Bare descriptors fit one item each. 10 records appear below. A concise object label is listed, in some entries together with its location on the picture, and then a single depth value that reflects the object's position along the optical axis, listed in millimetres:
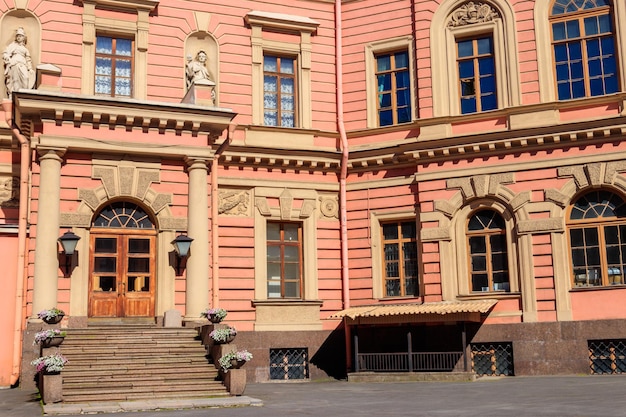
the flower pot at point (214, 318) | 17578
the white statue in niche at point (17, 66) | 20891
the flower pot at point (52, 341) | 15492
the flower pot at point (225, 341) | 16766
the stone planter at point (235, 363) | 16188
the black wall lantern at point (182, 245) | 19266
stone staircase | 15586
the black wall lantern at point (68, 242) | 18234
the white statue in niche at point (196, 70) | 22422
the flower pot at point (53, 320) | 16500
